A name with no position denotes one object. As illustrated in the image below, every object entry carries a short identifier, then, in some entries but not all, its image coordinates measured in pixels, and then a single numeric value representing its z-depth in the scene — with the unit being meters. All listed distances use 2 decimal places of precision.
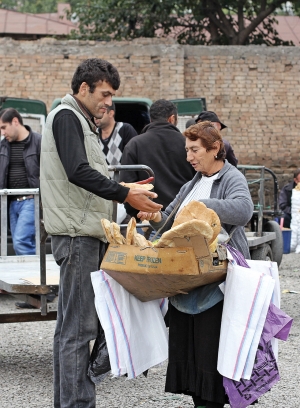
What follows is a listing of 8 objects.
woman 4.24
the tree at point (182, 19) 23.00
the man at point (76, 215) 4.40
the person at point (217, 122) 7.52
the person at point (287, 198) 16.00
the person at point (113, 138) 7.88
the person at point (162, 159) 6.72
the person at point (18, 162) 8.54
